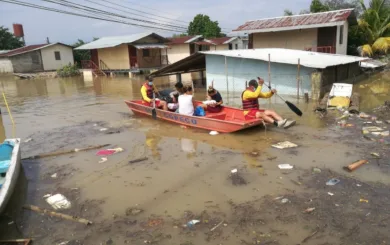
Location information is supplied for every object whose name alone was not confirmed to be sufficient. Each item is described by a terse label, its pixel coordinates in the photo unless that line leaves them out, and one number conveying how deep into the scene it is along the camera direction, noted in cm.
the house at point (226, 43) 3538
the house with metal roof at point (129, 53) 2748
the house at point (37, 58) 3134
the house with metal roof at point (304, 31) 1794
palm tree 2100
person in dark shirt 855
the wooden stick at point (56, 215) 417
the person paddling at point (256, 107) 747
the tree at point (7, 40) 3922
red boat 744
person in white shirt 839
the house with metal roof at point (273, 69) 1148
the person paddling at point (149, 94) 955
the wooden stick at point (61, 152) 694
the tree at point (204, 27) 4725
